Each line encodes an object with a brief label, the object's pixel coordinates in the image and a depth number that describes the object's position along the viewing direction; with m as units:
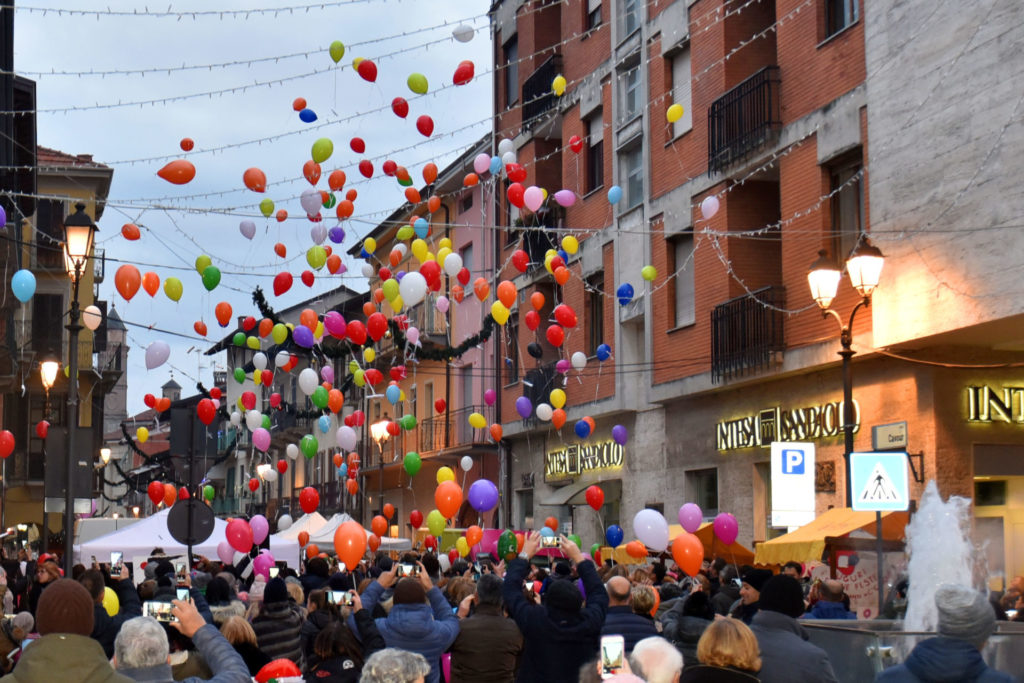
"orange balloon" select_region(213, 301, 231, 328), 23.14
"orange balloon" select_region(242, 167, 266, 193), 19.64
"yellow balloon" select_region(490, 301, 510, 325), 23.36
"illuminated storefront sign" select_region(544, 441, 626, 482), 28.11
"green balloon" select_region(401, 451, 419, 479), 24.73
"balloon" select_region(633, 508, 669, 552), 16.97
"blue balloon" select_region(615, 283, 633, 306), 24.17
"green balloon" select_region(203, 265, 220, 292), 22.45
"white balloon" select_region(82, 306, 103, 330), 22.42
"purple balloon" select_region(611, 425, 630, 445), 25.51
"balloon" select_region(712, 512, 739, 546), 17.58
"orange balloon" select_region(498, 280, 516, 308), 22.58
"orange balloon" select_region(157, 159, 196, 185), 17.08
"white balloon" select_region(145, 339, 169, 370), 22.80
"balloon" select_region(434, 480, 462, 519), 17.48
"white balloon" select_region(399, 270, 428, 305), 21.84
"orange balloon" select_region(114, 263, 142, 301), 18.62
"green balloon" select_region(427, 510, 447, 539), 21.64
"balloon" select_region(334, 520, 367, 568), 14.98
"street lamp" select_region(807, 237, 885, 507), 14.20
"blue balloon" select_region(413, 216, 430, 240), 22.34
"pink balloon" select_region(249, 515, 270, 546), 19.41
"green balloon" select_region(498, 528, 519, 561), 19.83
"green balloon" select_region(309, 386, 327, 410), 25.05
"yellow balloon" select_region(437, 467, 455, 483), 21.31
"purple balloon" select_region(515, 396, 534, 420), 26.44
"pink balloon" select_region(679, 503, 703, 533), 18.17
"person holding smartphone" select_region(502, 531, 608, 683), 8.77
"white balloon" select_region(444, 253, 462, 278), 23.19
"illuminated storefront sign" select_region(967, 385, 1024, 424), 17.72
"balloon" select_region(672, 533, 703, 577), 15.40
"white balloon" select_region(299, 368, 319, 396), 24.64
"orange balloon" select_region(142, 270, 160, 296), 20.22
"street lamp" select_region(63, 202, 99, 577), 15.87
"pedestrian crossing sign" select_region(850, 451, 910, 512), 12.10
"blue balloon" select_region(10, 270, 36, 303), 19.59
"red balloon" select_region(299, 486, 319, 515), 24.06
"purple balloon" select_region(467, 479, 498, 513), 19.25
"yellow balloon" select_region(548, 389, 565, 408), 26.09
